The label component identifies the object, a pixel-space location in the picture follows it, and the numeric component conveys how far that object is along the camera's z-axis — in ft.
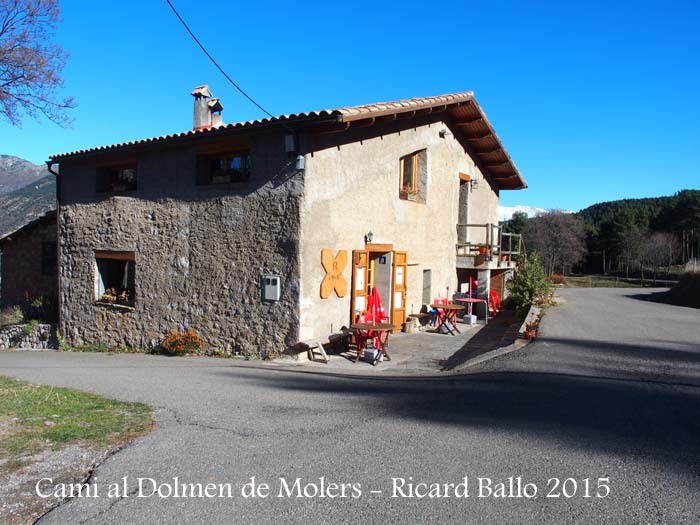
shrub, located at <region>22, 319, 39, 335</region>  46.96
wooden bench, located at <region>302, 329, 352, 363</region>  31.48
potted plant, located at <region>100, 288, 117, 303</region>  42.62
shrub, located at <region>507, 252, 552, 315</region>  52.08
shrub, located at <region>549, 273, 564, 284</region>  110.63
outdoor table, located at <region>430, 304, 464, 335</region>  42.84
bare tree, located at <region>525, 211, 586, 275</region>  159.33
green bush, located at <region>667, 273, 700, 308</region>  67.72
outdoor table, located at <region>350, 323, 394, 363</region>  32.14
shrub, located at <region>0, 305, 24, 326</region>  49.42
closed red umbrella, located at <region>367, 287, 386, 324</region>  36.87
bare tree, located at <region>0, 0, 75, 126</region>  45.98
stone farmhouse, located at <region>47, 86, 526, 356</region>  31.96
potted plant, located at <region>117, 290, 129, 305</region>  42.00
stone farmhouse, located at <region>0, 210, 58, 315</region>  54.24
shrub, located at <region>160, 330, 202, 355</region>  35.90
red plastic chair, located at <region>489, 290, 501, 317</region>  57.47
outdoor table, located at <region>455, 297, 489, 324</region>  48.29
